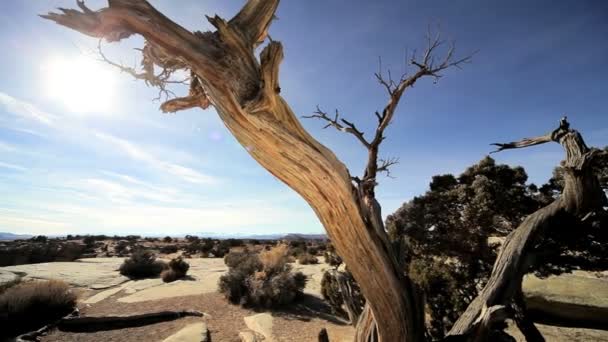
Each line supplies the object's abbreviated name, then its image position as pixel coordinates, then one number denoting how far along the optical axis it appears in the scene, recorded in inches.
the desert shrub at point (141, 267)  556.1
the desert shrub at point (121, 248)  1029.8
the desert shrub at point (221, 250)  979.9
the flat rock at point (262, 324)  257.8
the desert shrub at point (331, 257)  509.6
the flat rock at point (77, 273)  444.7
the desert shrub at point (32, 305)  264.4
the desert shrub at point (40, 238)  1315.5
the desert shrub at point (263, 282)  356.0
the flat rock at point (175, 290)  381.1
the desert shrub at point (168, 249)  1091.8
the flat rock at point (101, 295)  362.3
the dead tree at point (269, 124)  75.0
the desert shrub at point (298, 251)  910.4
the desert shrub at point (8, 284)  332.2
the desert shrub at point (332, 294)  329.7
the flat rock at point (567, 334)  239.0
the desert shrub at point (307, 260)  740.0
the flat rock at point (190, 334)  224.1
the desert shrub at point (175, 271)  495.3
